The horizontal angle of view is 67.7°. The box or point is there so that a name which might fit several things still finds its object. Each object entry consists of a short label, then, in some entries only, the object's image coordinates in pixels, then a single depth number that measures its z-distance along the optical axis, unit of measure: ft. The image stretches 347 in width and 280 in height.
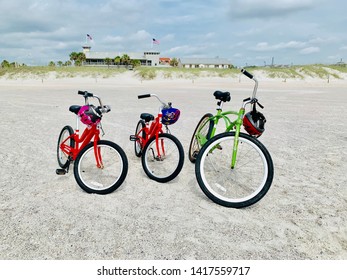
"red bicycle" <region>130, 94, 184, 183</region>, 13.28
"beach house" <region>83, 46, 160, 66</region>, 295.69
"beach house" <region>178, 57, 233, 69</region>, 323.57
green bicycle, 10.91
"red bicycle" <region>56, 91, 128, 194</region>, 11.97
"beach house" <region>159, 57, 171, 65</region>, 346.85
